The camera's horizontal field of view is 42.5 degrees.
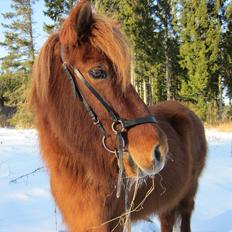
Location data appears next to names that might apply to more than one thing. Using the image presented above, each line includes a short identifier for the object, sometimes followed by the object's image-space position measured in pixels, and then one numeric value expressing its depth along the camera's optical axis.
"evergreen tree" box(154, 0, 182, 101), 24.12
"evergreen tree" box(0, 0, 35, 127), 18.81
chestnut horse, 1.88
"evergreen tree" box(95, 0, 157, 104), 22.48
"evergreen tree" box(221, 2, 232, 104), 24.28
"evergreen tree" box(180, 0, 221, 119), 22.86
